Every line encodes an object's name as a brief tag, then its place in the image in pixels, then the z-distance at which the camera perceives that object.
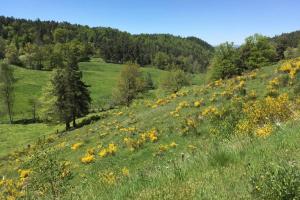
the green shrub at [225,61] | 43.03
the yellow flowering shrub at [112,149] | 12.67
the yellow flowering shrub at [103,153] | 12.66
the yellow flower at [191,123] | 11.75
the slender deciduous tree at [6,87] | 55.46
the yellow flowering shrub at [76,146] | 16.46
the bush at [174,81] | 60.24
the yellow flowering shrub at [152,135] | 12.30
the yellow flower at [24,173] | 13.95
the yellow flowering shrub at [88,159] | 12.79
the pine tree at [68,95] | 33.95
